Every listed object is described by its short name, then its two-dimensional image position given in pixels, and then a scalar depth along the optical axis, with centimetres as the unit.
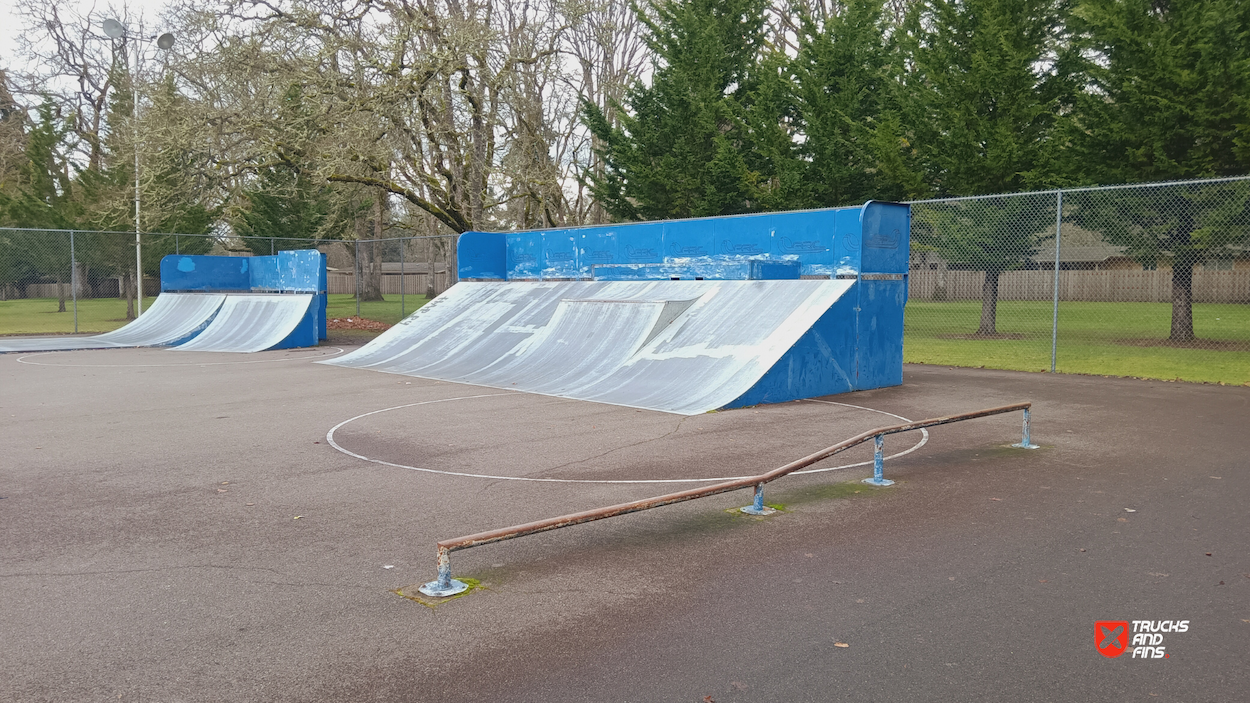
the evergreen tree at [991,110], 1892
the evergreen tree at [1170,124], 1606
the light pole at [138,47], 2217
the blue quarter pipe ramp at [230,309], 1925
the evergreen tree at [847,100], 2175
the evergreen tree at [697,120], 2466
